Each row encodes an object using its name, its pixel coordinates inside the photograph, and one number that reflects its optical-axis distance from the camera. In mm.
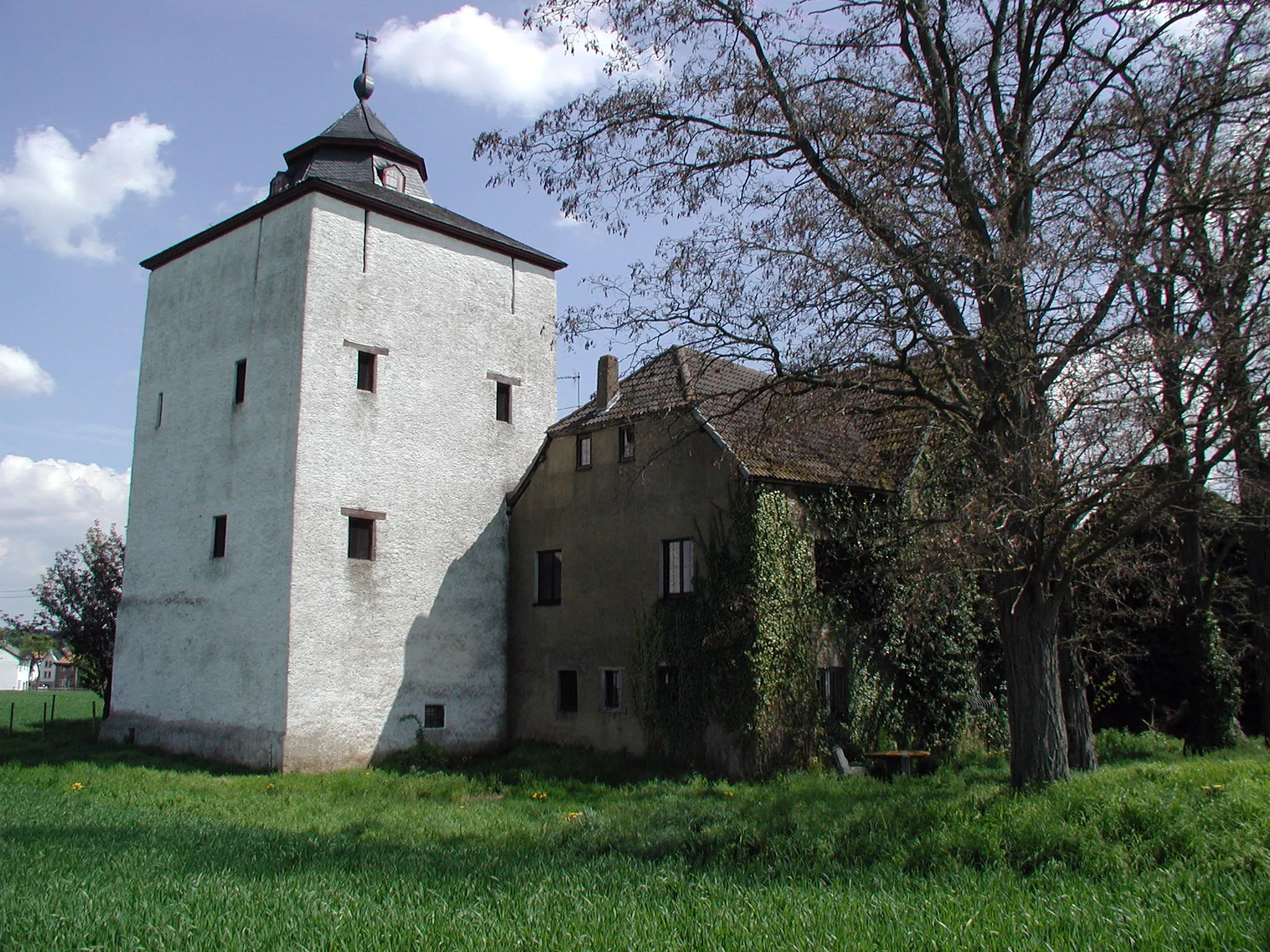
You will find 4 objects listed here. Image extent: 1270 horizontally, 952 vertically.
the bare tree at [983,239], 10812
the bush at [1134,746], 18234
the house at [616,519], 18391
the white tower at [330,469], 18891
